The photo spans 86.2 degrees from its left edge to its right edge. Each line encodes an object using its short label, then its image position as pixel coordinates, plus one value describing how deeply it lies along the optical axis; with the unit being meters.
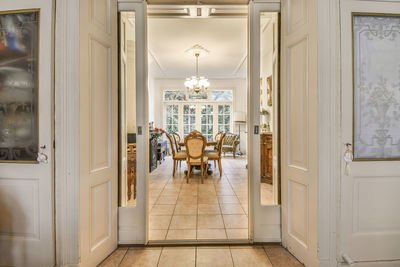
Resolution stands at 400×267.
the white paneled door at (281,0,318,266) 1.64
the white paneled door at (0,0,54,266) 1.58
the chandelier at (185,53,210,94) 5.98
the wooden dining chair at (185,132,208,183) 4.25
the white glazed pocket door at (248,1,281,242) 2.07
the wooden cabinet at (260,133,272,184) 3.26
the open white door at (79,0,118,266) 1.60
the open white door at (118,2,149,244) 2.04
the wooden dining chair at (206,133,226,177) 4.76
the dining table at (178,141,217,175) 5.08
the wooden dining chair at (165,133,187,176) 4.72
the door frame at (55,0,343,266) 1.55
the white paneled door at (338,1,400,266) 1.65
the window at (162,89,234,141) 8.68
